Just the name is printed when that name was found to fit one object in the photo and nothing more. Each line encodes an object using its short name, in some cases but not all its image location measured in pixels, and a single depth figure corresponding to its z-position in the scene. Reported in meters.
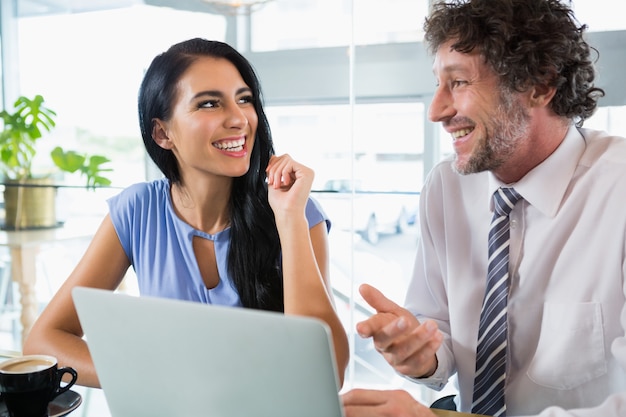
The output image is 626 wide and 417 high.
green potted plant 3.54
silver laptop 0.76
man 1.36
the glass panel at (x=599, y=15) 2.56
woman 1.65
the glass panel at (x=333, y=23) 2.84
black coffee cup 1.03
